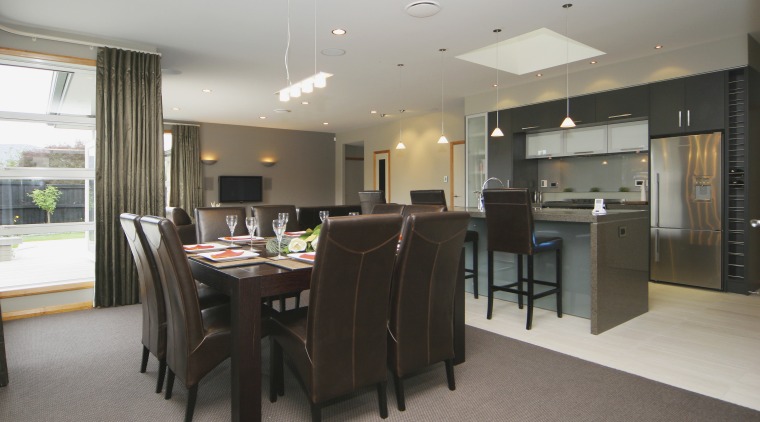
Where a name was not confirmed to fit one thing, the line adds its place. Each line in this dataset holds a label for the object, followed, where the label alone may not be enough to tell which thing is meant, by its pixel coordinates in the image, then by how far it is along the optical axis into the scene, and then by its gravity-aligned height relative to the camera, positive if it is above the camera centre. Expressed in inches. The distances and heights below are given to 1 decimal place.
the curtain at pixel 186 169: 363.6 +30.1
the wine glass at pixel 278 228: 95.4 -4.9
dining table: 71.7 -17.9
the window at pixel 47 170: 161.5 +13.8
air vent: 143.9 +65.6
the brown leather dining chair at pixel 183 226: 157.6 -7.3
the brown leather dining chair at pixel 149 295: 85.8 -18.2
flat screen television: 389.7 +15.4
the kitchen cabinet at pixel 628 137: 213.9 +33.3
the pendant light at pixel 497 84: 172.2 +67.2
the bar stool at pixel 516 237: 133.3 -10.3
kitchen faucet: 267.3 +14.5
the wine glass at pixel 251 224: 105.7 -4.5
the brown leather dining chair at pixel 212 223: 134.6 -5.4
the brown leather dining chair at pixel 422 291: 80.5 -16.7
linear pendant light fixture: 114.1 +32.4
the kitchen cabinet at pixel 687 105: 182.9 +42.7
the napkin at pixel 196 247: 101.1 -9.8
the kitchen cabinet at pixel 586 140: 230.3 +34.1
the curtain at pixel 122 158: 163.8 +18.2
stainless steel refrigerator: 184.7 -2.9
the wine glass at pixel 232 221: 110.3 -4.0
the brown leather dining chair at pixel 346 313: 68.8 -18.0
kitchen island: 128.9 -19.0
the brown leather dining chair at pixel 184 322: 73.1 -20.2
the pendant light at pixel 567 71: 150.3 +66.6
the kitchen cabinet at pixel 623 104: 205.3 +48.1
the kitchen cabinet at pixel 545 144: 249.1 +34.7
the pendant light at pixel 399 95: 216.7 +68.8
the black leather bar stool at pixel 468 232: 162.1 -10.2
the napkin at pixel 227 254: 89.9 -10.2
